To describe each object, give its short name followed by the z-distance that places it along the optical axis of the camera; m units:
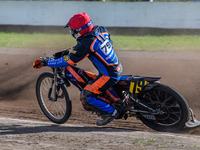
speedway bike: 11.24
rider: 11.13
